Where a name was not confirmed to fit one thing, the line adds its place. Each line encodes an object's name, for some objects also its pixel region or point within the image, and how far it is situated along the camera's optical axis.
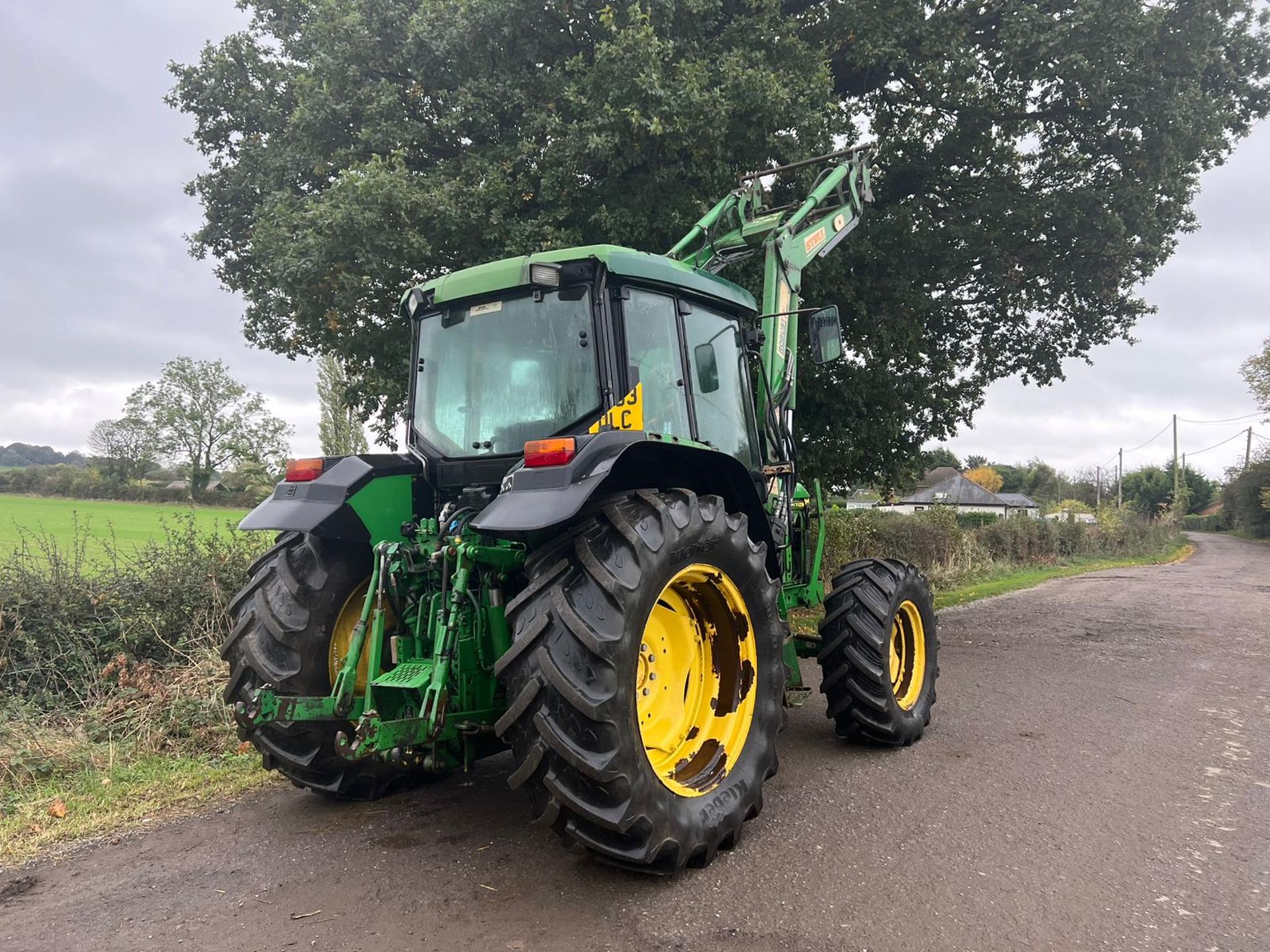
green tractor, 2.96
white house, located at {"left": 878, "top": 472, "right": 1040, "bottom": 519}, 54.16
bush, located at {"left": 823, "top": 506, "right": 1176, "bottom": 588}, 14.78
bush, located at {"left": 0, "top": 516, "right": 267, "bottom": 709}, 5.37
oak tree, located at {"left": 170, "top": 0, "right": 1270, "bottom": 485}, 7.93
